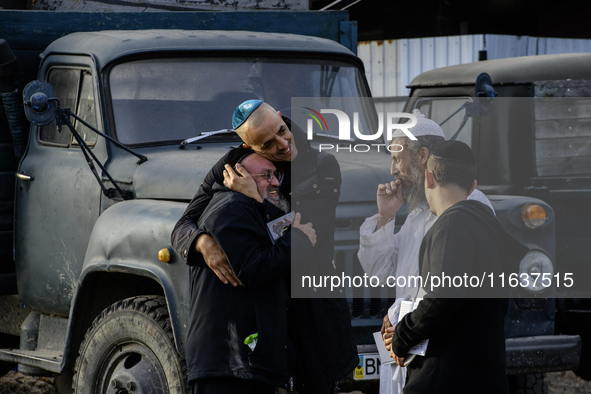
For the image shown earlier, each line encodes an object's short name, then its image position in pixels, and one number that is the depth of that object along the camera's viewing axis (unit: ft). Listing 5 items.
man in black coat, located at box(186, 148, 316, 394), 23.38
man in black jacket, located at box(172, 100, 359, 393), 24.14
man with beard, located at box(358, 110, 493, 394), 24.68
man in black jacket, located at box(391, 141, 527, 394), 21.07
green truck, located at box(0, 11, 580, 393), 30.83
